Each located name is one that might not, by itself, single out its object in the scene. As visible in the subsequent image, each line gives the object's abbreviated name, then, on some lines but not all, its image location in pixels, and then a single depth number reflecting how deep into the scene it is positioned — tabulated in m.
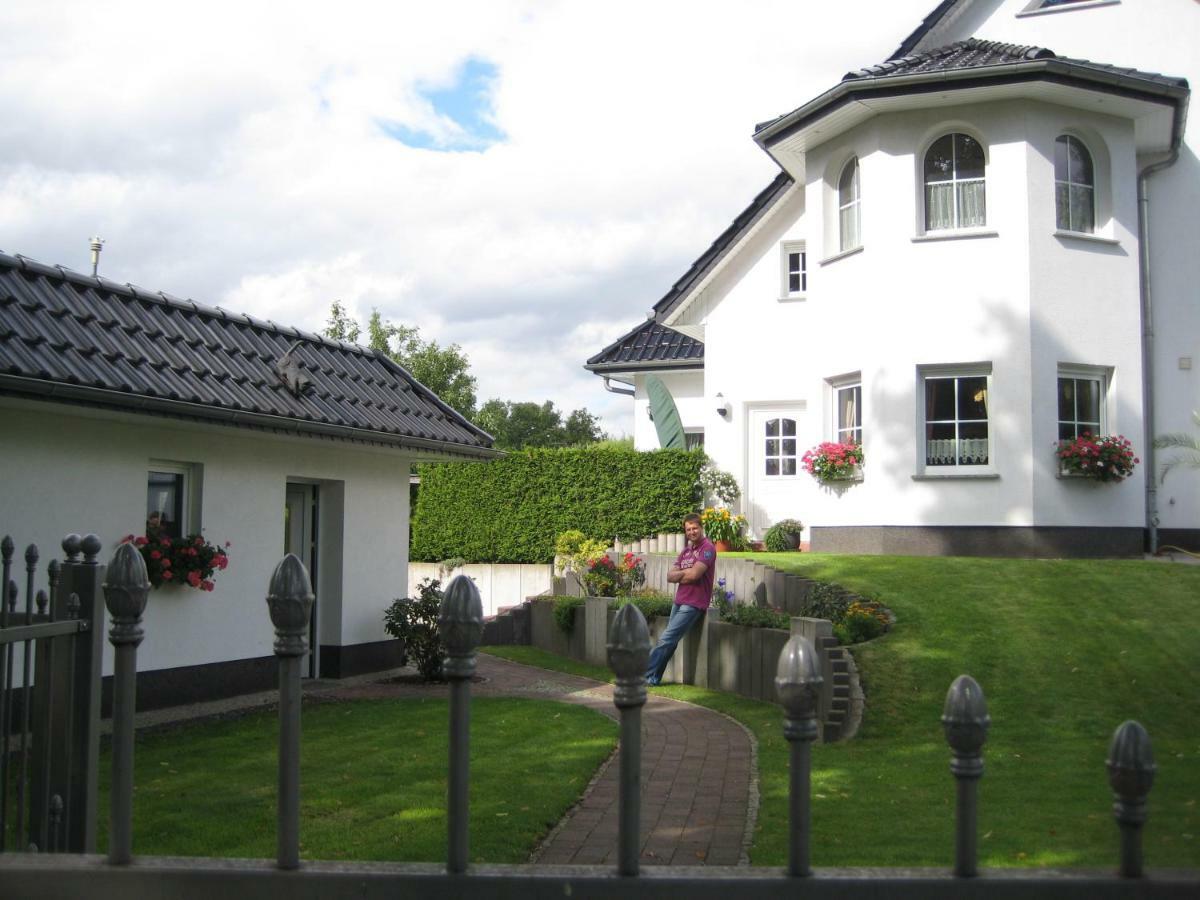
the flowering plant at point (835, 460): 17.38
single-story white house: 9.60
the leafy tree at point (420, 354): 52.44
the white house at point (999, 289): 16.27
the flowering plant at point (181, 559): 10.67
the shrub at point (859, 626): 11.00
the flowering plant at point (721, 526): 19.84
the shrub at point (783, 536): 19.55
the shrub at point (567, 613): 17.22
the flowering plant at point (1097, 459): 16.09
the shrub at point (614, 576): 17.89
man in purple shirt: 12.90
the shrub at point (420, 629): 14.05
